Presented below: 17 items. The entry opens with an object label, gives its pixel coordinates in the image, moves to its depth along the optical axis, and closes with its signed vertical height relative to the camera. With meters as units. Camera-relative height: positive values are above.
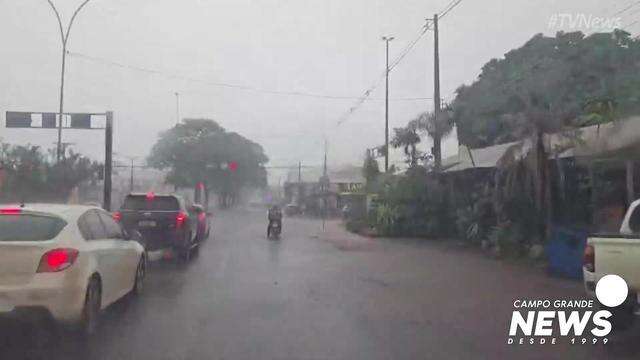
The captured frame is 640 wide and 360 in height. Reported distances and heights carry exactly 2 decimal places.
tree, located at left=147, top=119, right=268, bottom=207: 53.47 +4.07
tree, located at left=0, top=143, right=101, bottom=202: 23.19 +0.99
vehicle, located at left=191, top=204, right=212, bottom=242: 18.95 -0.65
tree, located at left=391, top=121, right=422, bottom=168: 28.80 +2.83
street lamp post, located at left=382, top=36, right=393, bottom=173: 35.92 +4.12
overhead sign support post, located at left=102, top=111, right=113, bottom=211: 22.87 +1.56
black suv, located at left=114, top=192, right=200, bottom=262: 15.23 -0.42
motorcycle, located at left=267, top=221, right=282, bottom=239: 24.83 -1.07
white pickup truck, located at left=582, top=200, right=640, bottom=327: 6.58 -0.64
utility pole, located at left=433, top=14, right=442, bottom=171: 24.75 +4.60
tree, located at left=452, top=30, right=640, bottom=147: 15.53 +4.19
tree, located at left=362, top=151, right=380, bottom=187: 35.81 +1.94
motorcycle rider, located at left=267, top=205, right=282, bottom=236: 24.91 -0.57
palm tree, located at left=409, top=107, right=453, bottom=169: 25.47 +3.33
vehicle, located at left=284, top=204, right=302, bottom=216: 62.42 -0.76
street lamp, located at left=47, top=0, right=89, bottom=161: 22.33 +4.54
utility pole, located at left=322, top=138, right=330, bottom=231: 55.86 +1.28
